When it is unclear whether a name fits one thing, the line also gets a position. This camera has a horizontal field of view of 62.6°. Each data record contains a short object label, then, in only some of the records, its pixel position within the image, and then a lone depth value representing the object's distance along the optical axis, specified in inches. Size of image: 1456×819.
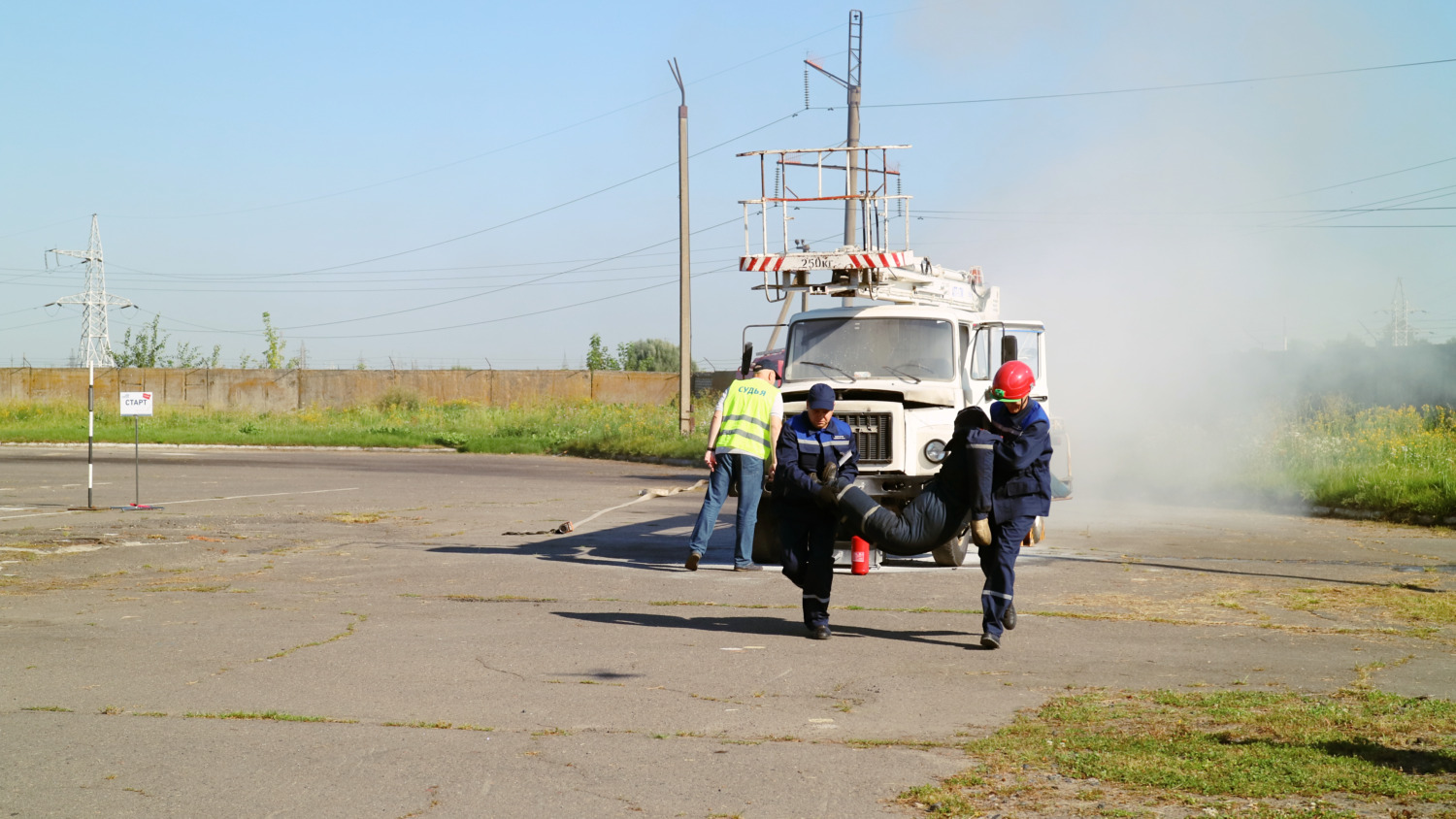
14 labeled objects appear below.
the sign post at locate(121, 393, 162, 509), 655.1
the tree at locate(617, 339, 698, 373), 3213.6
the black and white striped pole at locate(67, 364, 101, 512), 635.0
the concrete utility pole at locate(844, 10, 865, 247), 1135.6
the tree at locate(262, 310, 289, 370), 2775.6
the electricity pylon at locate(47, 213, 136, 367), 2522.1
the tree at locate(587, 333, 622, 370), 3257.9
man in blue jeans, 436.8
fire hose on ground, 652.1
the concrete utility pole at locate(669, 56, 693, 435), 1259.8
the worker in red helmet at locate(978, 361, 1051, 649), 304.8
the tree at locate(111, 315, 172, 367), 2802.7
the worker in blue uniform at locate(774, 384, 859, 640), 315.0
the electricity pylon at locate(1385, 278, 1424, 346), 2317.9
